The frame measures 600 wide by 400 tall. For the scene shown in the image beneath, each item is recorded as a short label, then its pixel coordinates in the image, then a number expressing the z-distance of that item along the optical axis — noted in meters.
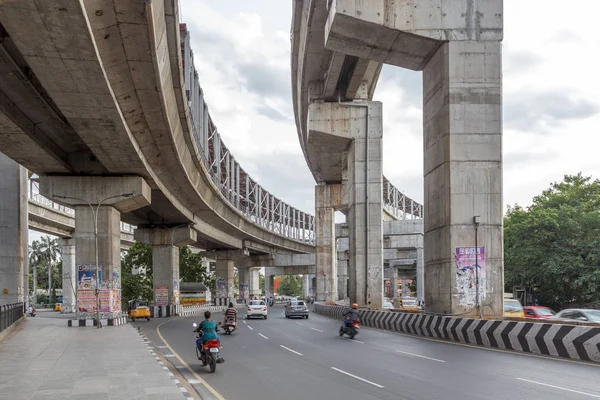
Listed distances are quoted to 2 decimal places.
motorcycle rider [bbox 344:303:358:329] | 26.22
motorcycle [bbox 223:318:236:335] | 27.40
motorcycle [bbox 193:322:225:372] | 15.89
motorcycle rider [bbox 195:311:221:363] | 16.33
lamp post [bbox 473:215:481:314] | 23.70
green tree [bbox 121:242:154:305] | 80.12
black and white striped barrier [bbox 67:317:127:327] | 36.16
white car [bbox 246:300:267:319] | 47.78
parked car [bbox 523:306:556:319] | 30.91
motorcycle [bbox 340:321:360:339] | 26.03
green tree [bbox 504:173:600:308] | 45.66
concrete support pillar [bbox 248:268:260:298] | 111.20
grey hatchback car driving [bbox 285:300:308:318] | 48.44
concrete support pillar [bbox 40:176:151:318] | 33.75
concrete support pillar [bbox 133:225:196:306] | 55.09
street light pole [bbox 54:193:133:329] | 33.78
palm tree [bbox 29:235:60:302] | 145.00
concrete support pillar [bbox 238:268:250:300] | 106.50
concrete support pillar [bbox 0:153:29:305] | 42.81
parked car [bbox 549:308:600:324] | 23.59
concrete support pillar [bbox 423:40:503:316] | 23.78
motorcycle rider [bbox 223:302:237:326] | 26.88
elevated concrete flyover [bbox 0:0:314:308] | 15.38
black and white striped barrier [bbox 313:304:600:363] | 16.91
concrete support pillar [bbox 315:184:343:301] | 64.19
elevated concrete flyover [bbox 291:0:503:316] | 23.78
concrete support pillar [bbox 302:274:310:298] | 148.00
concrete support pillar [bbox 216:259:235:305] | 85.69
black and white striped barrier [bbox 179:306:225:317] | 59.77
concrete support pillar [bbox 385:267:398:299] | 103.88
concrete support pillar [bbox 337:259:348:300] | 93.94
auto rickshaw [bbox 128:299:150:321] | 47.78
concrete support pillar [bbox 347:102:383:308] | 42.34
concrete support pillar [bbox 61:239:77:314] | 73.31
